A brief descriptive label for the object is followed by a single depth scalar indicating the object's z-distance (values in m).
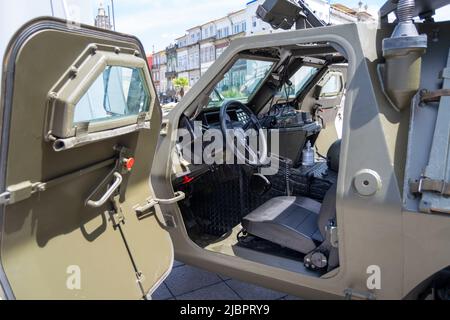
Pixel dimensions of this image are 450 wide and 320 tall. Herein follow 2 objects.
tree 36.74
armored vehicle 1.26
